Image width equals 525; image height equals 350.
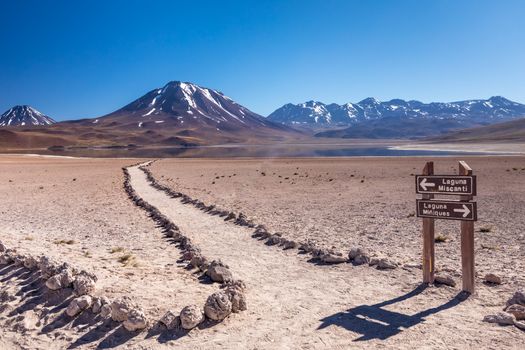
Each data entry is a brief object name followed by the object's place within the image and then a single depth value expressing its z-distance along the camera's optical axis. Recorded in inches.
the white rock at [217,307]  243.9
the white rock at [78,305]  254.2
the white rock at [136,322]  234.8
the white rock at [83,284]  278.1
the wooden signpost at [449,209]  274.7
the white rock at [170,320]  236.2
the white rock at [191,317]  235.1
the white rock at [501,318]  230.4
